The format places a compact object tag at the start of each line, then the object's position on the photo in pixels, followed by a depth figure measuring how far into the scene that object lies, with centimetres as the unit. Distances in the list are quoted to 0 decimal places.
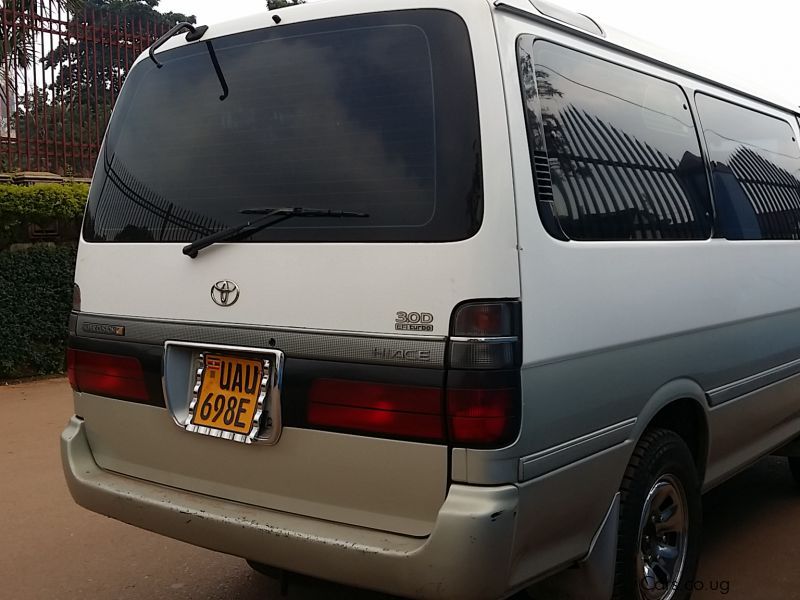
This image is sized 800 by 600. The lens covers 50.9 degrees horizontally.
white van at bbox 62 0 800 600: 225
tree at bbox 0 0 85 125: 775
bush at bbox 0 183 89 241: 703
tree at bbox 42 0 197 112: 817
